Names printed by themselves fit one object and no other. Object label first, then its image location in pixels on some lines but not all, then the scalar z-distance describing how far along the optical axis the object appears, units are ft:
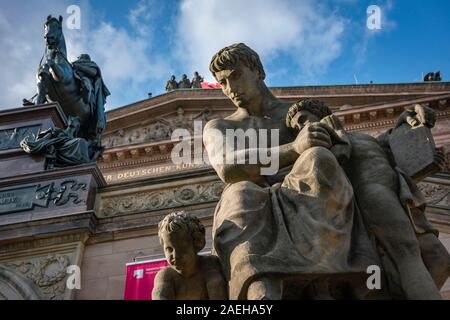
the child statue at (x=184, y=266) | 10.56
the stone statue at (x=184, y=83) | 126.19
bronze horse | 35.60
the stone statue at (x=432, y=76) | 109.63
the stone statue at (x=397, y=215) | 10.04
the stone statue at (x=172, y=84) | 127.38
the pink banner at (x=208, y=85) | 122.72
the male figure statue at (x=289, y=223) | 9.54
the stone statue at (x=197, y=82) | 125.31
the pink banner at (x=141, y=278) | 21.43
